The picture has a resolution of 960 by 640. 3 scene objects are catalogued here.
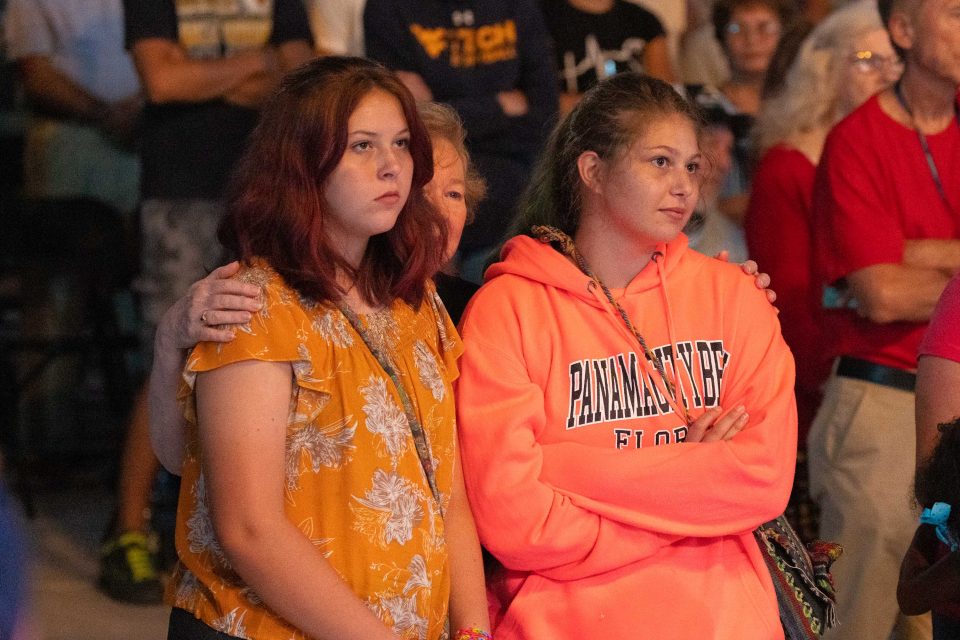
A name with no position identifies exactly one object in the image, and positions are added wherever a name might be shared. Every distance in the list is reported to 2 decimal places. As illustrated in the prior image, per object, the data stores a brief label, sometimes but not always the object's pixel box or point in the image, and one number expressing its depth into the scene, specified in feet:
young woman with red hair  12.89
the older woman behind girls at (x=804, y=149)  25.68
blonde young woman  15.19
